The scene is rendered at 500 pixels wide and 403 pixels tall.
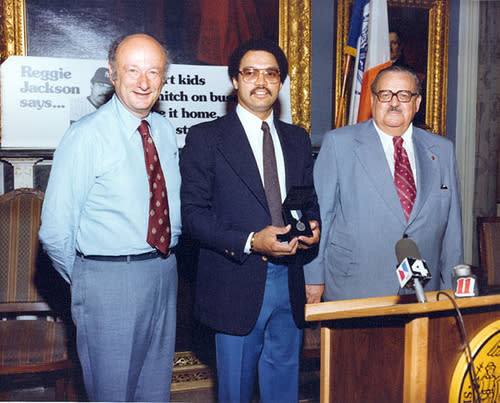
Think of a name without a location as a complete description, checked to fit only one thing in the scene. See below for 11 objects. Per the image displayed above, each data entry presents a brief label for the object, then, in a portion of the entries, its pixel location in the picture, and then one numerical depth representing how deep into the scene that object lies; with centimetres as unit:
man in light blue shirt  174
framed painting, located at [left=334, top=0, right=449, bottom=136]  371
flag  332
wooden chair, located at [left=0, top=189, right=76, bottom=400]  253
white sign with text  302
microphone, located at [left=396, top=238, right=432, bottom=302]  129
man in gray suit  208
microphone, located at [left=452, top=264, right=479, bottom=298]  137
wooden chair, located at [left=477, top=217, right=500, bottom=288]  299
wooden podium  129
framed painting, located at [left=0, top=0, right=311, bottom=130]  300
